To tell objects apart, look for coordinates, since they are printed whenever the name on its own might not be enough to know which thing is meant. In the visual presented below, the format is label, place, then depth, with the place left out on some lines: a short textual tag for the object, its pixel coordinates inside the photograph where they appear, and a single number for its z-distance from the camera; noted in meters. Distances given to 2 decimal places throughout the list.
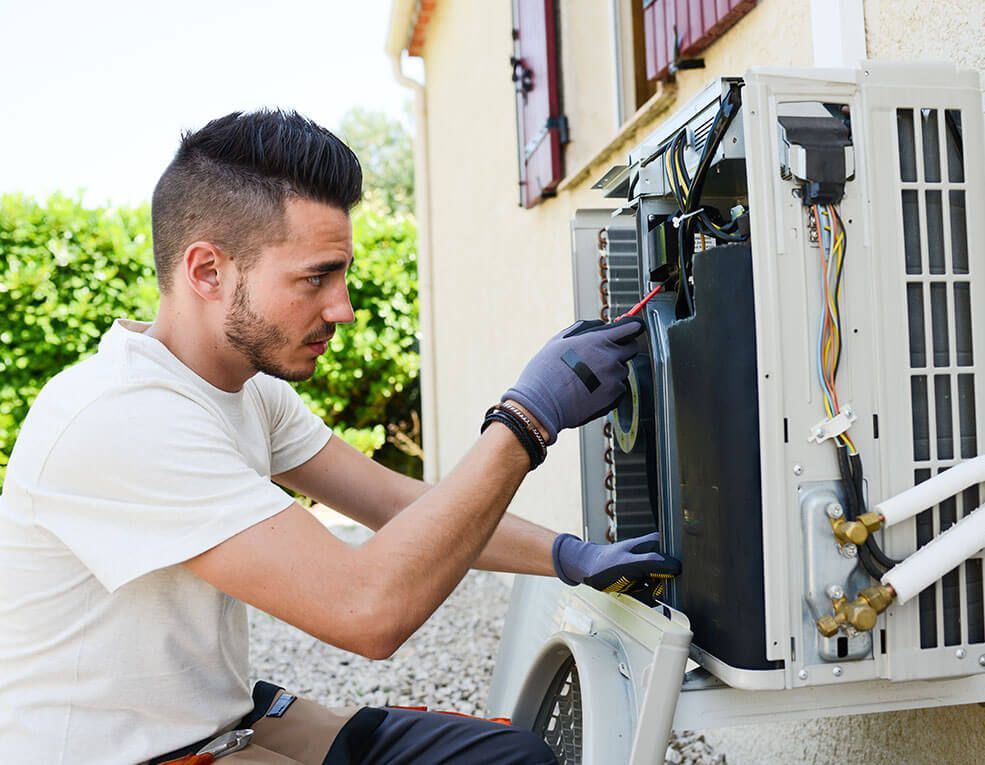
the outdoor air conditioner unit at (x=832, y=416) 1.03
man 1.21
